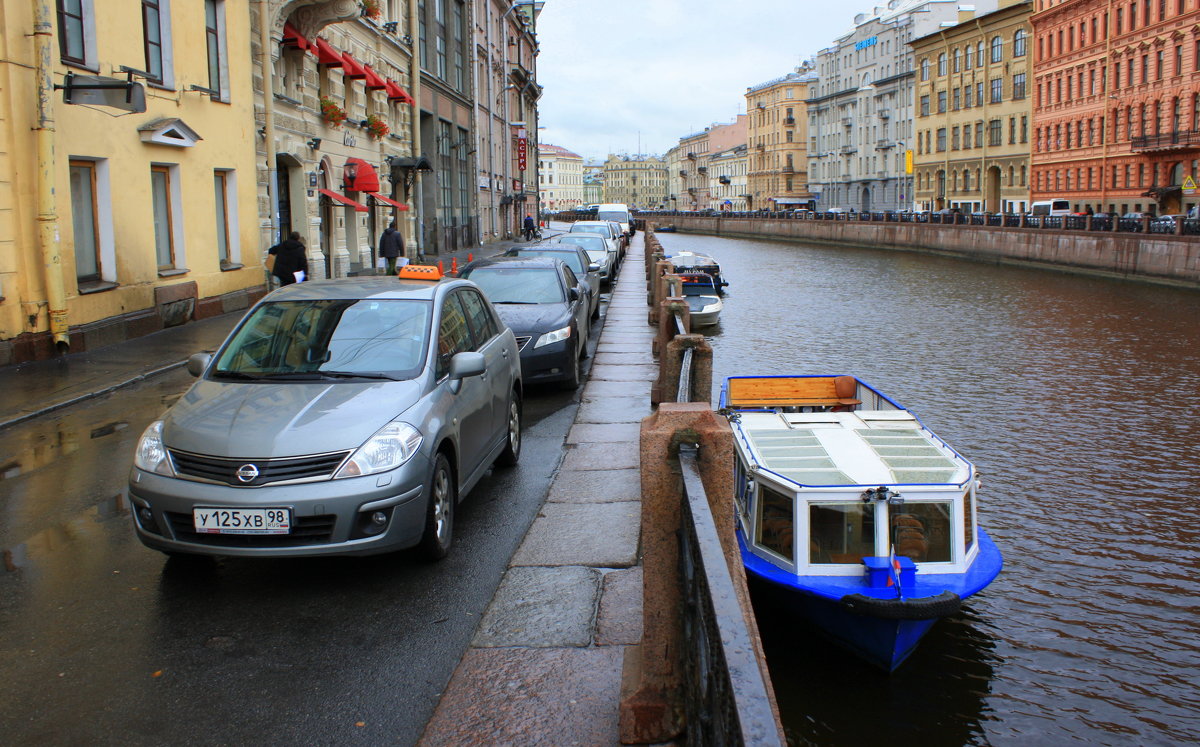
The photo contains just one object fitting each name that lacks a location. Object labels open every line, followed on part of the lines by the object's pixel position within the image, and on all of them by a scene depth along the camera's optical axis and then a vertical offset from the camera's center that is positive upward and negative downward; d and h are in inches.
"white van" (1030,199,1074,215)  2283.8 +53.6
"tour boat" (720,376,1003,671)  250.2 -77.1
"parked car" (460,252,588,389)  484.1 -33.9
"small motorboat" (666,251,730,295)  1294.3 -36.7
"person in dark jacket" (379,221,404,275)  1021.1 -4.7
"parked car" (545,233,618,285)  1178.0 -14.3
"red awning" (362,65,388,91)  1105.4 +172.0
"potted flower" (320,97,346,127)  985.7 +122.7
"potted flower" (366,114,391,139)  1162.0 +127.8
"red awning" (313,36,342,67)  944.9 +171.0
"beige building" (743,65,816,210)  5128.0 +478.4
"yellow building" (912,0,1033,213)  2815.0 +346.2
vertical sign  2778.1 +240.7
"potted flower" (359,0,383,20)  1066.7 +237.3
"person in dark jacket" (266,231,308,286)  724.7 -11.3
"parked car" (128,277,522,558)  214.7 -41.6
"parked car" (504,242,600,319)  818.2 -19.0
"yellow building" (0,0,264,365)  521.0 +43.8
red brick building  1994.3 +272.5
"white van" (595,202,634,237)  2686.3 +61.1
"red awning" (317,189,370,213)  1019.3 +42.3
